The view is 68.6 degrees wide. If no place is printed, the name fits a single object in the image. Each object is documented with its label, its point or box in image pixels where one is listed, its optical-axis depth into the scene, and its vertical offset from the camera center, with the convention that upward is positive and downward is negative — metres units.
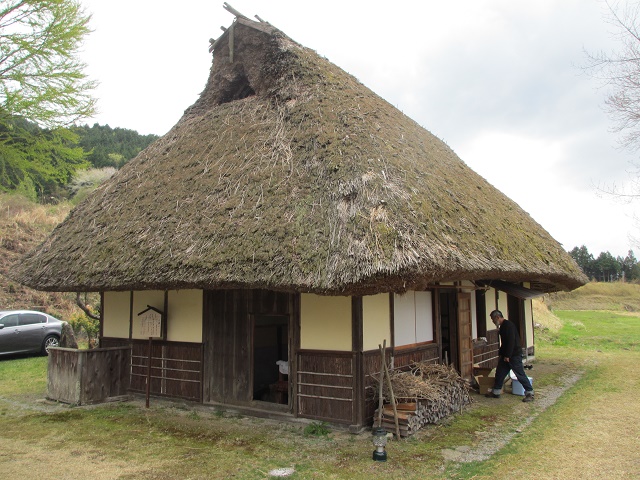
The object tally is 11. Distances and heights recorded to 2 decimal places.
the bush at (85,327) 14.55 -1.41
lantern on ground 4.97 -1.77
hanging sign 8.02 -0.74
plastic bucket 8.48 -1.96
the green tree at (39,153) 14.92 +4.24
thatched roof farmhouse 5.50 +0.99
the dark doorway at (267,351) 8.53 -1.48
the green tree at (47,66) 13.72 +6.57
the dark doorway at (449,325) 8.93 -0.90
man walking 8.12 -1.31
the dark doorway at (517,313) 12.88 -0.94
